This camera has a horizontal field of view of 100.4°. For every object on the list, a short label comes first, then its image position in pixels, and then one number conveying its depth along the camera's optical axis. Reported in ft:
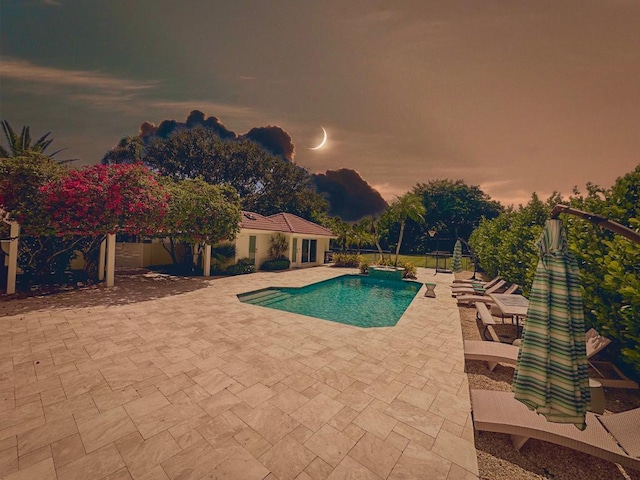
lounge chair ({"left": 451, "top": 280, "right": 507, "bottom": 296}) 38.36
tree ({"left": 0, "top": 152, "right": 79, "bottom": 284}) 31.48
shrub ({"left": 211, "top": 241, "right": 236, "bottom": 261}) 58.08
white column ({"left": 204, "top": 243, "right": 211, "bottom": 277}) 53.88
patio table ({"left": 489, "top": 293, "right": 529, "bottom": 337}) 23.33
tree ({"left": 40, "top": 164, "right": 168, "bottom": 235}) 32.27
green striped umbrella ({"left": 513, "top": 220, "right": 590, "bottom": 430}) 10.13
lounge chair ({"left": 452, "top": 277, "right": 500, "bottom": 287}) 47.08
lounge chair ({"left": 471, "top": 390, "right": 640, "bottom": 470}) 9.79
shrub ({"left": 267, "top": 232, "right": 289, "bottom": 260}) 69.00
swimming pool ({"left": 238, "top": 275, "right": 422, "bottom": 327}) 34.50
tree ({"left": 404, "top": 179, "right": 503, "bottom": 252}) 130.82
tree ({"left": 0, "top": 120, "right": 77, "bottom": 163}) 55.47
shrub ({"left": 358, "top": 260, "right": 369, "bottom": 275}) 66.32
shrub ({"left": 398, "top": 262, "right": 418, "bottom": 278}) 62.34
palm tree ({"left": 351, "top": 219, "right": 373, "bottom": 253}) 85.92
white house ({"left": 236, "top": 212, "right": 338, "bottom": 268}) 62.44
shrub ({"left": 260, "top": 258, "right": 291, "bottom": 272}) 66.20
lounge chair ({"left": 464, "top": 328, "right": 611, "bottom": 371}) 17.16
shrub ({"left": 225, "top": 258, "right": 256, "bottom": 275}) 56.54
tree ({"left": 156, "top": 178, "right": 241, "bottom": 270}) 42.86
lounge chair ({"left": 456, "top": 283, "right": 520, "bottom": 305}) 34.22
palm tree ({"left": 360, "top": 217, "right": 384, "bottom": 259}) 84.33
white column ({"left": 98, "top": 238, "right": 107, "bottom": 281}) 44.24
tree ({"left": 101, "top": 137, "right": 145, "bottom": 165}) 114.42
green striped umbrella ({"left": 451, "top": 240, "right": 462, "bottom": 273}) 66.08
